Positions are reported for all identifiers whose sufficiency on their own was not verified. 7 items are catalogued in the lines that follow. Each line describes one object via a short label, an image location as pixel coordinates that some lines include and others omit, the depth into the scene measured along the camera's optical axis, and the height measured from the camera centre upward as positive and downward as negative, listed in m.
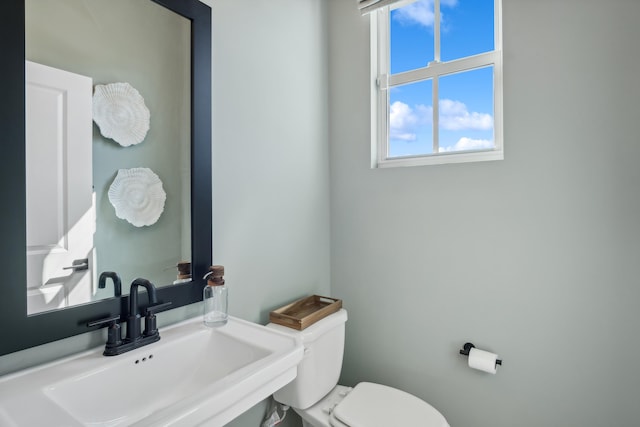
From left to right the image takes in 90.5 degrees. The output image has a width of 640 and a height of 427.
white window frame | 1.41 +0.68
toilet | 1.20 -0.77
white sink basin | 0.64 -0.40
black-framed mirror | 0.73 -0.03
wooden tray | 1.32 -0.45
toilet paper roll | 1.30 -0.61
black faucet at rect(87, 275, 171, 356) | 0.87 -0.32
